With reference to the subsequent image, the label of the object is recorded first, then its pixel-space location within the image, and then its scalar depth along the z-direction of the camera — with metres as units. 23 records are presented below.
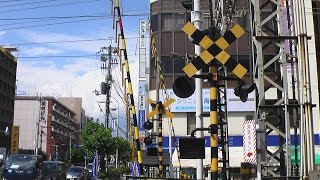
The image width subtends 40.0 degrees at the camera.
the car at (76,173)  34.31
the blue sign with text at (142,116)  40.82
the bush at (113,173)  34.36
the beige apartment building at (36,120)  123.50
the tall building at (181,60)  36.41
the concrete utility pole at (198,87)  13.08
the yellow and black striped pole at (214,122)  8.85
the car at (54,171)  30.84
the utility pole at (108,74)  50.62
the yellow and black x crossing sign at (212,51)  9.05
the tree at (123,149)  51.70
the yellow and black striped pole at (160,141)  18.57
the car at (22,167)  25.22
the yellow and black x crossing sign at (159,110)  18.80
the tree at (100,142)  47.25
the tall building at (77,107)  161.38
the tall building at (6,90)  91.94
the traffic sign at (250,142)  9.23
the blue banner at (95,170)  35.72
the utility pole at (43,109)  120.74
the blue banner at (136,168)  17.64
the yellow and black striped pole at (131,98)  14.89
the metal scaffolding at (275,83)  11.89
